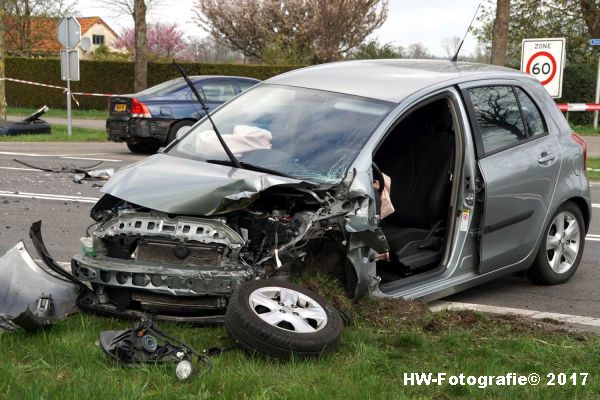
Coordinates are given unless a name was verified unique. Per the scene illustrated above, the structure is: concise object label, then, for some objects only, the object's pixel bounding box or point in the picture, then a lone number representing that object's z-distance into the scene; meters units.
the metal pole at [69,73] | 17.90
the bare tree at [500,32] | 18.44
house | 41.50
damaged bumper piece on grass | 4.26
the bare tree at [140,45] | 23.08
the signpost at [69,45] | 17.78
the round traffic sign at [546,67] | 14.69
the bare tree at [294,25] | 38.62
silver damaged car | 4.50
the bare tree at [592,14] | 29.16
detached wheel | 3.99
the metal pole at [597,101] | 21.94
